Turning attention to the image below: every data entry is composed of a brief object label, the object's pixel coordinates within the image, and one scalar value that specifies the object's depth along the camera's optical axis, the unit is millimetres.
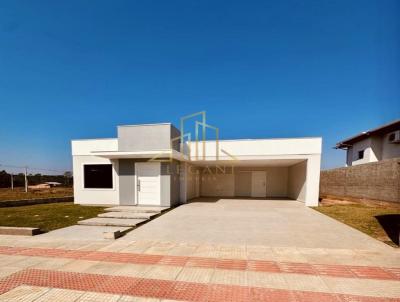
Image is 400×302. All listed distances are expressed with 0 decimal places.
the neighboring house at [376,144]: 16234
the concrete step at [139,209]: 9216
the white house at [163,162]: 10578
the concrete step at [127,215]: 8145
